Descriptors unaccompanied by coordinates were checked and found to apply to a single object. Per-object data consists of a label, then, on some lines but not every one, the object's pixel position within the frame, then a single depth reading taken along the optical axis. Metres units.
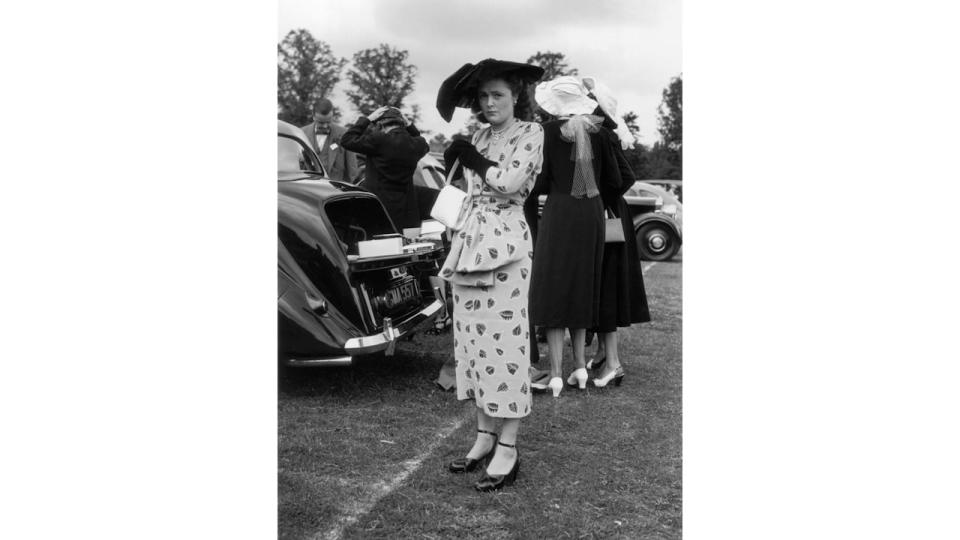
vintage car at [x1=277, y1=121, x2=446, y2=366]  4.30
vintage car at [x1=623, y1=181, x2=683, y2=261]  12.62
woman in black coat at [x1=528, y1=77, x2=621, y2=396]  4.74
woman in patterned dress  3.34
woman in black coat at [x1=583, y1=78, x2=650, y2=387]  5.09
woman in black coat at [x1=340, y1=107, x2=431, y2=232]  5.22
